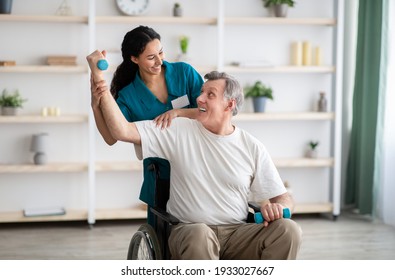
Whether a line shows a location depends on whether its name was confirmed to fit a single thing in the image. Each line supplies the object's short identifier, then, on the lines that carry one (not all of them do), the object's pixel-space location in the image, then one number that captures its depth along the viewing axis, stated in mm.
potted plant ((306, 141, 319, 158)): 9954
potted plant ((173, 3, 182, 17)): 9376
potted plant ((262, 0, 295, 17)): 9644
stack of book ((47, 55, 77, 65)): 9164
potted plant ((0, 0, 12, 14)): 9065
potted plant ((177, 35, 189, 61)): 9482
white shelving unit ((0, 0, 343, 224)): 9150
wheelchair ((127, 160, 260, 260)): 4885
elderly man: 4952
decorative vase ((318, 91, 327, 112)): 9856
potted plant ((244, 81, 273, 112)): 9623
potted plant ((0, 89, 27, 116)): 9185
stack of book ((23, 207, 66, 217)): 9242
